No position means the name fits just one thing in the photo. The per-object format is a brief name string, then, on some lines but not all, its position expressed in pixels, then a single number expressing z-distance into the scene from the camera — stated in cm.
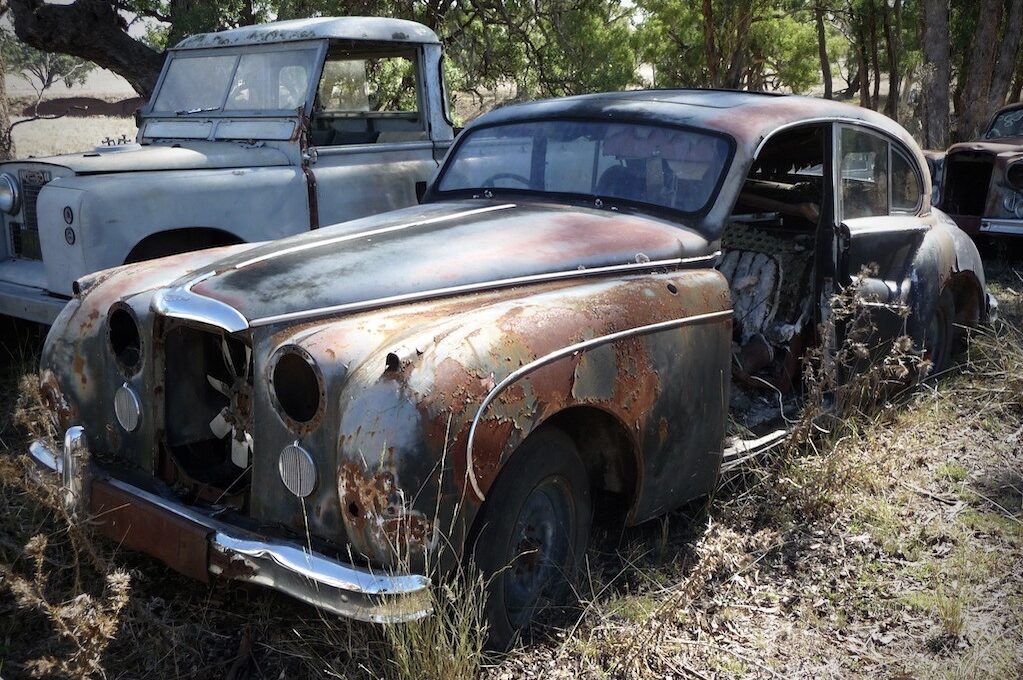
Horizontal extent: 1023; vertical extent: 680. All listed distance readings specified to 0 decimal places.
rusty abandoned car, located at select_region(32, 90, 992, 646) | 260
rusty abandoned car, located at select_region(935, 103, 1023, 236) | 791
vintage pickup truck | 515
